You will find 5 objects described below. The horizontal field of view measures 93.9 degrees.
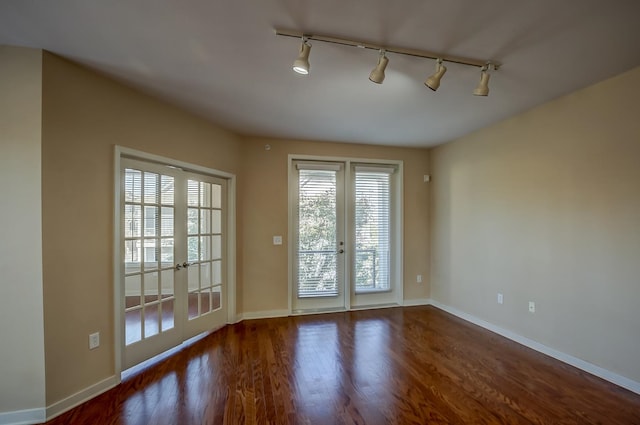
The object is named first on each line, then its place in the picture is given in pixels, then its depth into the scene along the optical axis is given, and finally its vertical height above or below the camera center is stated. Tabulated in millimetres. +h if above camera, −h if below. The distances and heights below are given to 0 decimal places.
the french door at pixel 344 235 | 4504 -309
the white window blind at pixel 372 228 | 4746 -209
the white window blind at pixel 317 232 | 4504 -257
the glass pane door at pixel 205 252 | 3459 -454
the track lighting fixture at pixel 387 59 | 1952 +1166
